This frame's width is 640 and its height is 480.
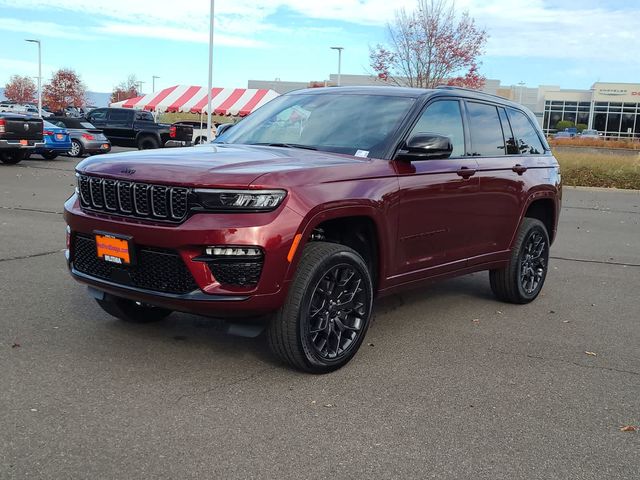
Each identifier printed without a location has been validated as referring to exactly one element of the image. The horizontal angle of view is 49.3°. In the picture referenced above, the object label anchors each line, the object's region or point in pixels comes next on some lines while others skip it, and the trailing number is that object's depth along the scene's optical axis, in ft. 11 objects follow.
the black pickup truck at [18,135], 60.70
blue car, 69.46
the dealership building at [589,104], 241.76
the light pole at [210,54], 91.35
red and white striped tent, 109.70
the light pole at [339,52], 158.92
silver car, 76.59
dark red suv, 12.72
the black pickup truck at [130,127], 90.12
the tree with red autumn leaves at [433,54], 99.91
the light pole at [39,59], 183.78
